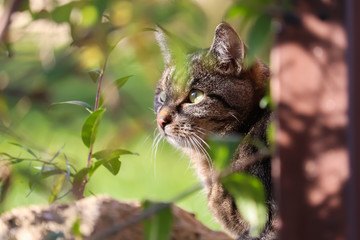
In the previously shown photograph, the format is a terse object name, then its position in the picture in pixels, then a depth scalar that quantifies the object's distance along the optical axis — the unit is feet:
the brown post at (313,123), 3.93
